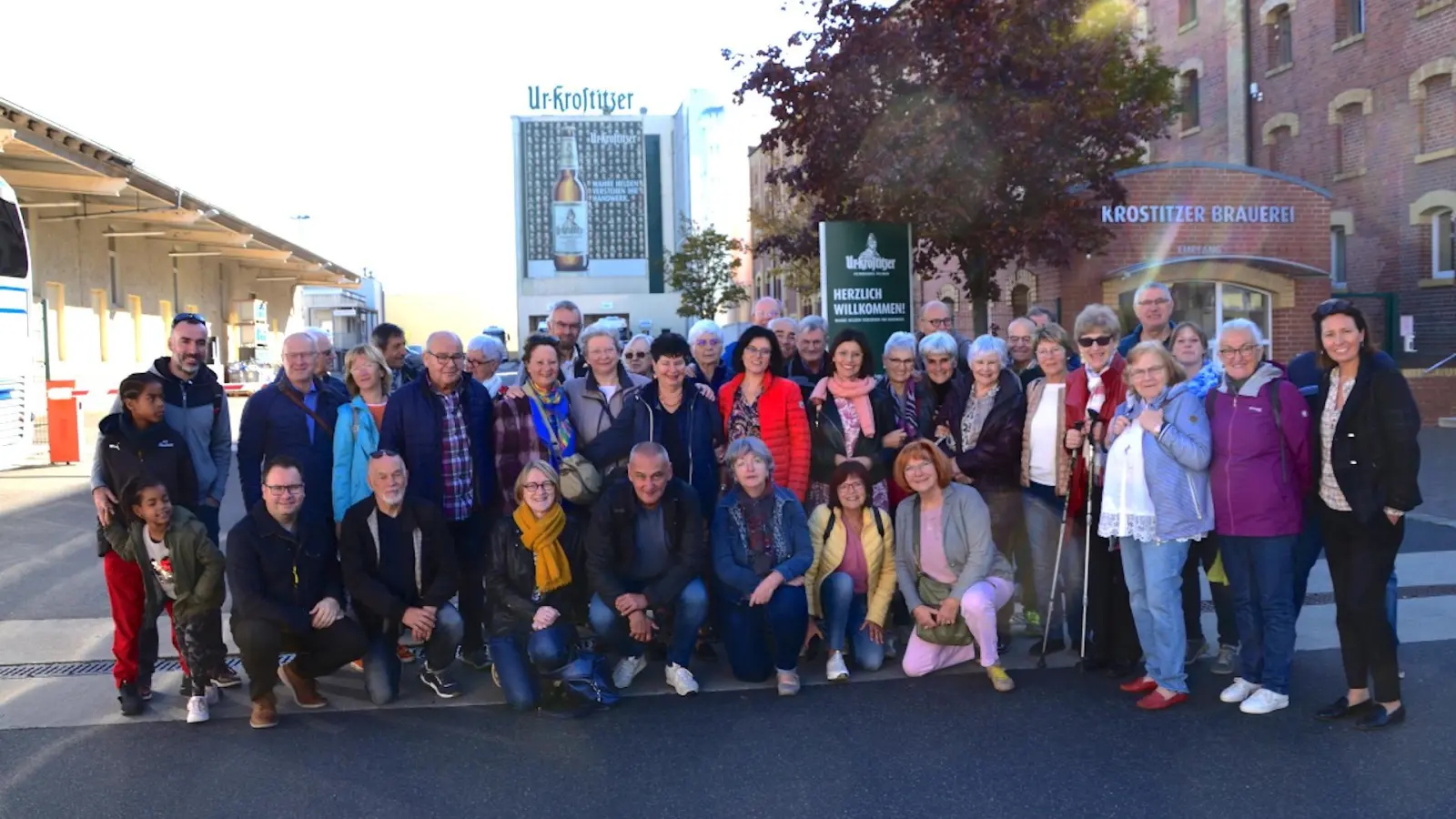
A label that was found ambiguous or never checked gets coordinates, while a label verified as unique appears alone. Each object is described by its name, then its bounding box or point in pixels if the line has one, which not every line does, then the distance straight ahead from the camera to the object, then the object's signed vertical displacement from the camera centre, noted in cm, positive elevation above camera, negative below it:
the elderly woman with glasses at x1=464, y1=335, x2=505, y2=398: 713 +17
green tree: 5262 +490
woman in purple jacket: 534 -51
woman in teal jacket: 633 -35
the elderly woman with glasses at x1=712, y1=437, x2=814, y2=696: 606 -102
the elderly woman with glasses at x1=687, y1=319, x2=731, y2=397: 748 +17
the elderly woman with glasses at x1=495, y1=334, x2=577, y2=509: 651 -23
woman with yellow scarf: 581 -105
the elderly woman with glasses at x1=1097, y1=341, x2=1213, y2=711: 546 -61
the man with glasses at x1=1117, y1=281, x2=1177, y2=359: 652 +34
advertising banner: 8531 +1392
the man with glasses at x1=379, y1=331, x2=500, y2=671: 629 -35
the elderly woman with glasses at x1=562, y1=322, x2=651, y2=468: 677 -6
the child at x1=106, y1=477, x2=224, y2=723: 564 -86
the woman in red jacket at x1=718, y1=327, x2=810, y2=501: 674 -21
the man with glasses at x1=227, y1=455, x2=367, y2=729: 556 -105
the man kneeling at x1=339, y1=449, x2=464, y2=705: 582 -97
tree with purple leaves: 1341 +315
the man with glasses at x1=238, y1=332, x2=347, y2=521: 638 -23
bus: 1458 +79
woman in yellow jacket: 631 -108
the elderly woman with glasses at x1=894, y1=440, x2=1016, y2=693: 610 -105
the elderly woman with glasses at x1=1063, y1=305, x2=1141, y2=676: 606 -53
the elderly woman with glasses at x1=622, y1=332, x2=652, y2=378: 762 +17
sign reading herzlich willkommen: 1255 +110
